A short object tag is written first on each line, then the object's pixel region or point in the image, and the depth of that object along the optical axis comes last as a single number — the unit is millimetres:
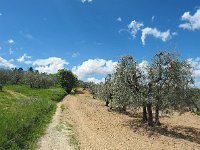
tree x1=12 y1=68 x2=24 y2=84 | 74087
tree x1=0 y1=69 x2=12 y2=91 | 61770
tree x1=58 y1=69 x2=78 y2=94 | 64909
